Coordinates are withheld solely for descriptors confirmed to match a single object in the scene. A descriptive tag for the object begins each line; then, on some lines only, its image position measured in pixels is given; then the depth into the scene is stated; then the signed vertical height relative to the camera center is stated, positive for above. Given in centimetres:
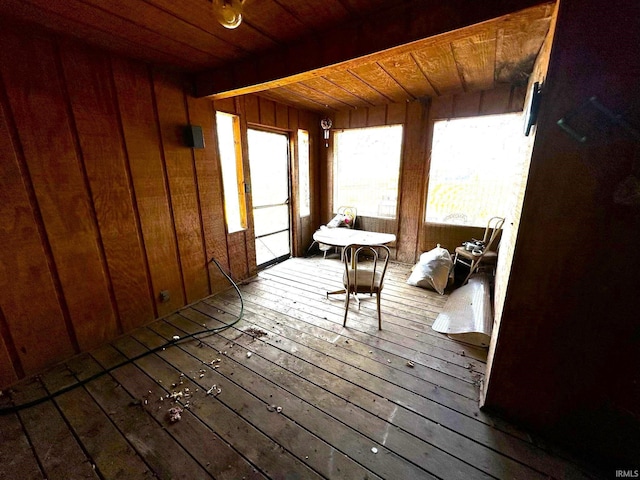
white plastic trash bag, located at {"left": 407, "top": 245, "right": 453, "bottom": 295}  309 -114
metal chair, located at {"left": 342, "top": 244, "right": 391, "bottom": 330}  233 -95
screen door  388 -8
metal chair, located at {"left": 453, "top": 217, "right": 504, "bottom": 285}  297 -89
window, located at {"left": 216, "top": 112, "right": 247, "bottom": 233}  304 +12
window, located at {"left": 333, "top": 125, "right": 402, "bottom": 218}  394 +17
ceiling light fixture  109 +73
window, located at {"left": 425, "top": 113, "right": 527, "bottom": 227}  314 +14
